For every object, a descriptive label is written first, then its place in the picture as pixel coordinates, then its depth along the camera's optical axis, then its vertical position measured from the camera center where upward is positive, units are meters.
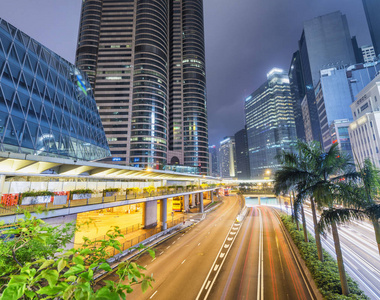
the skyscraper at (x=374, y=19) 139.50 +125.38
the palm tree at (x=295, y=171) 16.70 +0.89
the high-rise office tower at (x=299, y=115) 194.38 +70.82
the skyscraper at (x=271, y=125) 170.12 +55.43
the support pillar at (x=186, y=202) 55.88 -5.37
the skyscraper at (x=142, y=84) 93.81 +58.59
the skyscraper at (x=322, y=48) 144.62 +106.75
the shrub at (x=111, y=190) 21.37 -0.39
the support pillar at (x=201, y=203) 51.53 -5.53
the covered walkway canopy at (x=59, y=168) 16.94 +2.40
